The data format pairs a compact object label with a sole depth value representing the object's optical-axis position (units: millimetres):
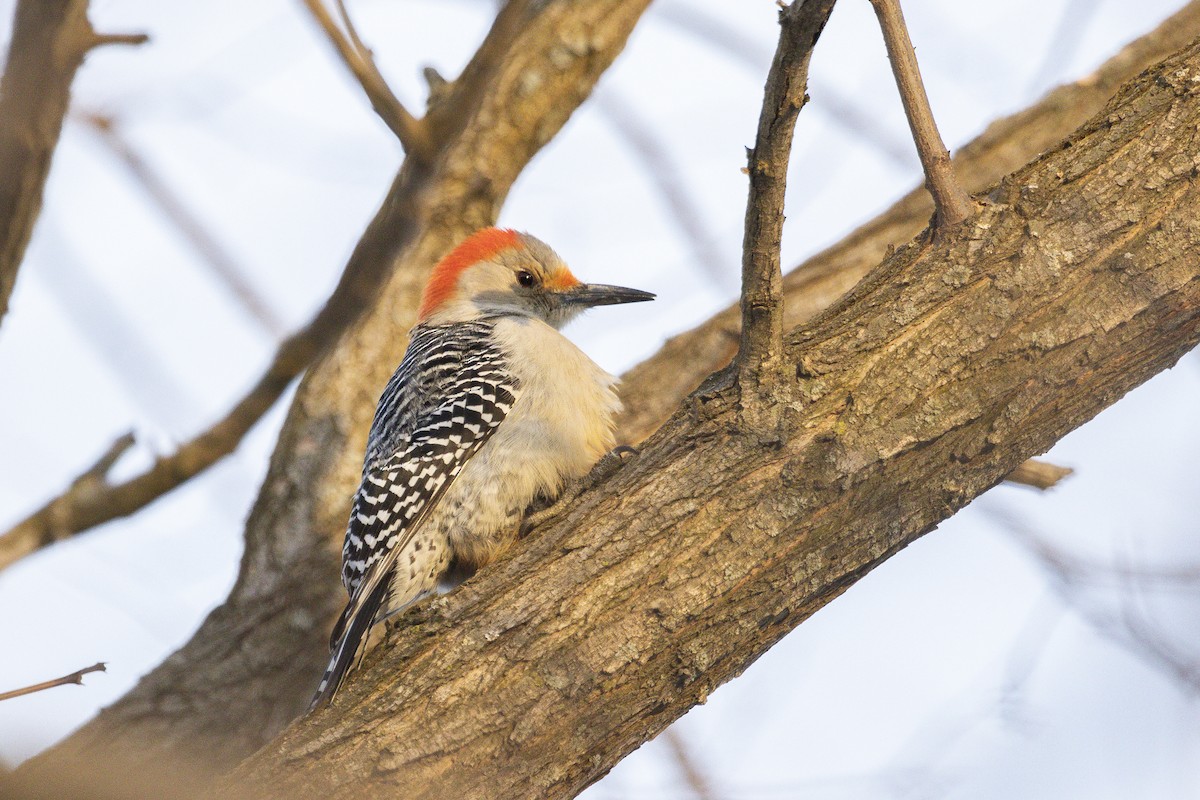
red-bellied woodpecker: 9070
